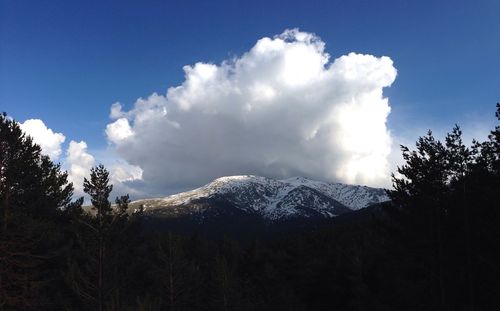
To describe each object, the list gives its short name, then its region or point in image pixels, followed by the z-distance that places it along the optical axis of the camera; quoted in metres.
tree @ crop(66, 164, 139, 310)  21.17
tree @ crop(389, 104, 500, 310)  25.84
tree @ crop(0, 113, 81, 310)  18.47
